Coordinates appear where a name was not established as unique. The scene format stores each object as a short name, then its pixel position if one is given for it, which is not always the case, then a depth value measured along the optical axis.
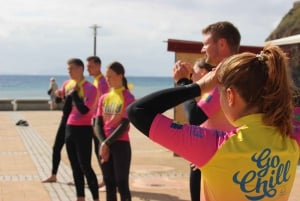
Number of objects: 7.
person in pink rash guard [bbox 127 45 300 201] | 2.14
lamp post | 38.97
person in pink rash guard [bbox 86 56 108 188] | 8.32
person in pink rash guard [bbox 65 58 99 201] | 6.80
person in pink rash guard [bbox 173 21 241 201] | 3.06
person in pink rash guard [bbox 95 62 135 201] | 5.91
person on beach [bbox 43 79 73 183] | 7.54
